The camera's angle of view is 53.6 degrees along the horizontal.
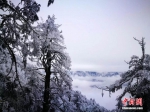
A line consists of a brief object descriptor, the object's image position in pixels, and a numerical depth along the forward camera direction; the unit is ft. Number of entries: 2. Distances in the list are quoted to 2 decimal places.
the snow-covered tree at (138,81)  28.53
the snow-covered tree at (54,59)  29.65
